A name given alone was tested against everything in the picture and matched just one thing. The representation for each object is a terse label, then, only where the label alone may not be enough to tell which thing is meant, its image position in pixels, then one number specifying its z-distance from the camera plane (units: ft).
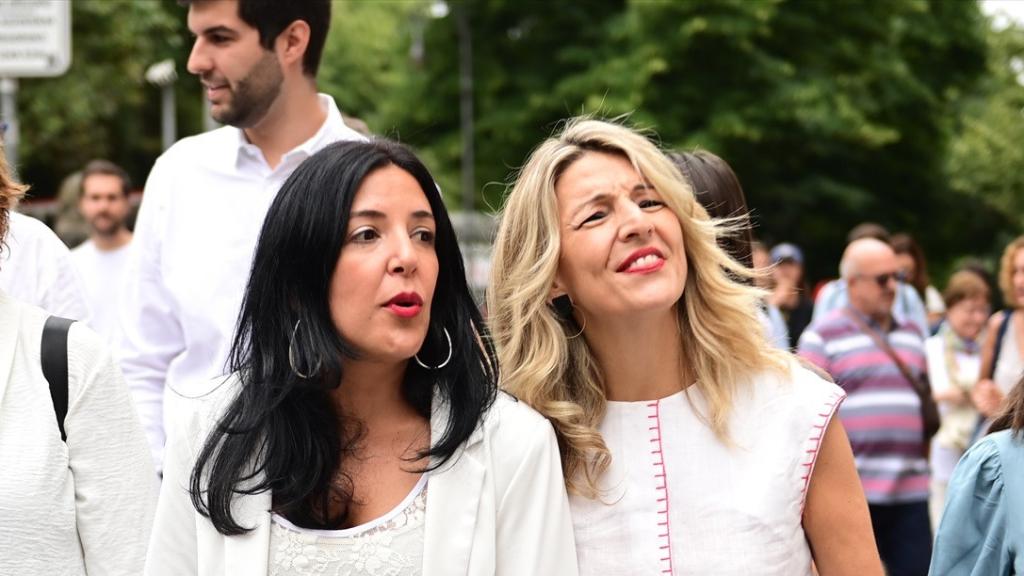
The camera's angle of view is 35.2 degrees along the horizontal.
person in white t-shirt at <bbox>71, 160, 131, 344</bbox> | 27.71
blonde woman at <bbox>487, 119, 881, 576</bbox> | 11.84
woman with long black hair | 10.51
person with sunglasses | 26.17
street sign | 28.17
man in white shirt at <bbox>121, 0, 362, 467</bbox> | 16.25
